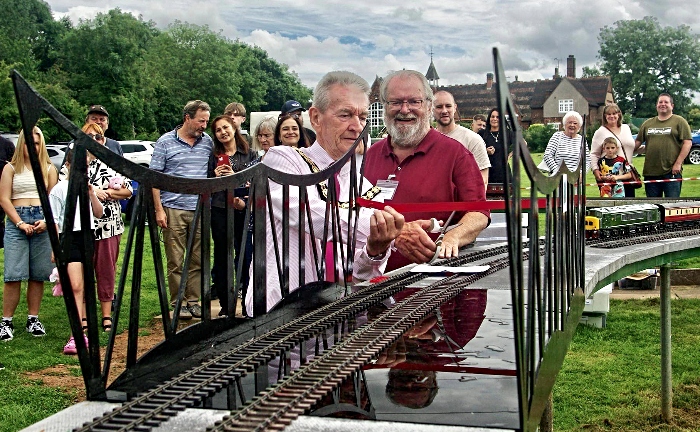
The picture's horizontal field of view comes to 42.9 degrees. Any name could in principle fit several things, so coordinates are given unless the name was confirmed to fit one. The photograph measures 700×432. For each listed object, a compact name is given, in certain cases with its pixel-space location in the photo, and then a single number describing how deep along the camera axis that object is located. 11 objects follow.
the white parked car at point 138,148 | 31.25
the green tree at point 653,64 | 99.25
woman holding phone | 9.58
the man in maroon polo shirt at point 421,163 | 6.27
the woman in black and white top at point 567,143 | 13.04
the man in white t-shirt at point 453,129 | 10.23
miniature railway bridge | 2.29
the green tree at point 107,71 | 74.94
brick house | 111.09
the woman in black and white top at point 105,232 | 8.31
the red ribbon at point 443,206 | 6.06
